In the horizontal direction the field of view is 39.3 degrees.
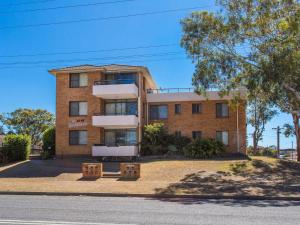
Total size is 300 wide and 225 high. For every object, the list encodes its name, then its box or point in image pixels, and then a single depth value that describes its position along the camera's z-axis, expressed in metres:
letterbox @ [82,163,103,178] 25.95
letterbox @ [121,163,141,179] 25.31
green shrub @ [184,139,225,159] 33.94
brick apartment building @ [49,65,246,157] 37.09
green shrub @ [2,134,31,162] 35.69
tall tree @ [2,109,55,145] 62.84
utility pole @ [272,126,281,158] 49.27
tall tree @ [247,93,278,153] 44.36
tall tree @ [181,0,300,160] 24.34
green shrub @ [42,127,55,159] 38.96
